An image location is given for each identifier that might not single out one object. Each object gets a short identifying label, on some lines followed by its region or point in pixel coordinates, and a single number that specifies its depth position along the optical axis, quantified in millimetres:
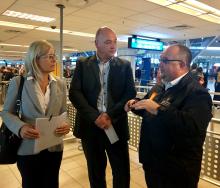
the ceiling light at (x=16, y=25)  6369
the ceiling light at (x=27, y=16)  5066
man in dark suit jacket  1883
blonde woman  1519
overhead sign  7514
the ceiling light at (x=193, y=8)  4240
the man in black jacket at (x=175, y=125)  1337
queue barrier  2551
